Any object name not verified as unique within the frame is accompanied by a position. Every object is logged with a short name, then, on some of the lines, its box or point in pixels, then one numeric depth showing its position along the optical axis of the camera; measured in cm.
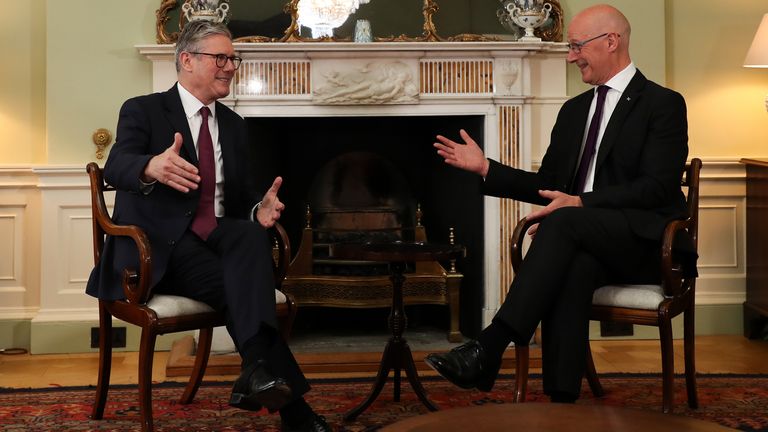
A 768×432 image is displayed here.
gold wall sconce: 458
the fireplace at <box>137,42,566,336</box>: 453
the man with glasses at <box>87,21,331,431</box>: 291
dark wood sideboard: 473
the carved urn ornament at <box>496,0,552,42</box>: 458
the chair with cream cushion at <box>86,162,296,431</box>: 302
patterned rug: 331
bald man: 295
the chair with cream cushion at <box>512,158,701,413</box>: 313
